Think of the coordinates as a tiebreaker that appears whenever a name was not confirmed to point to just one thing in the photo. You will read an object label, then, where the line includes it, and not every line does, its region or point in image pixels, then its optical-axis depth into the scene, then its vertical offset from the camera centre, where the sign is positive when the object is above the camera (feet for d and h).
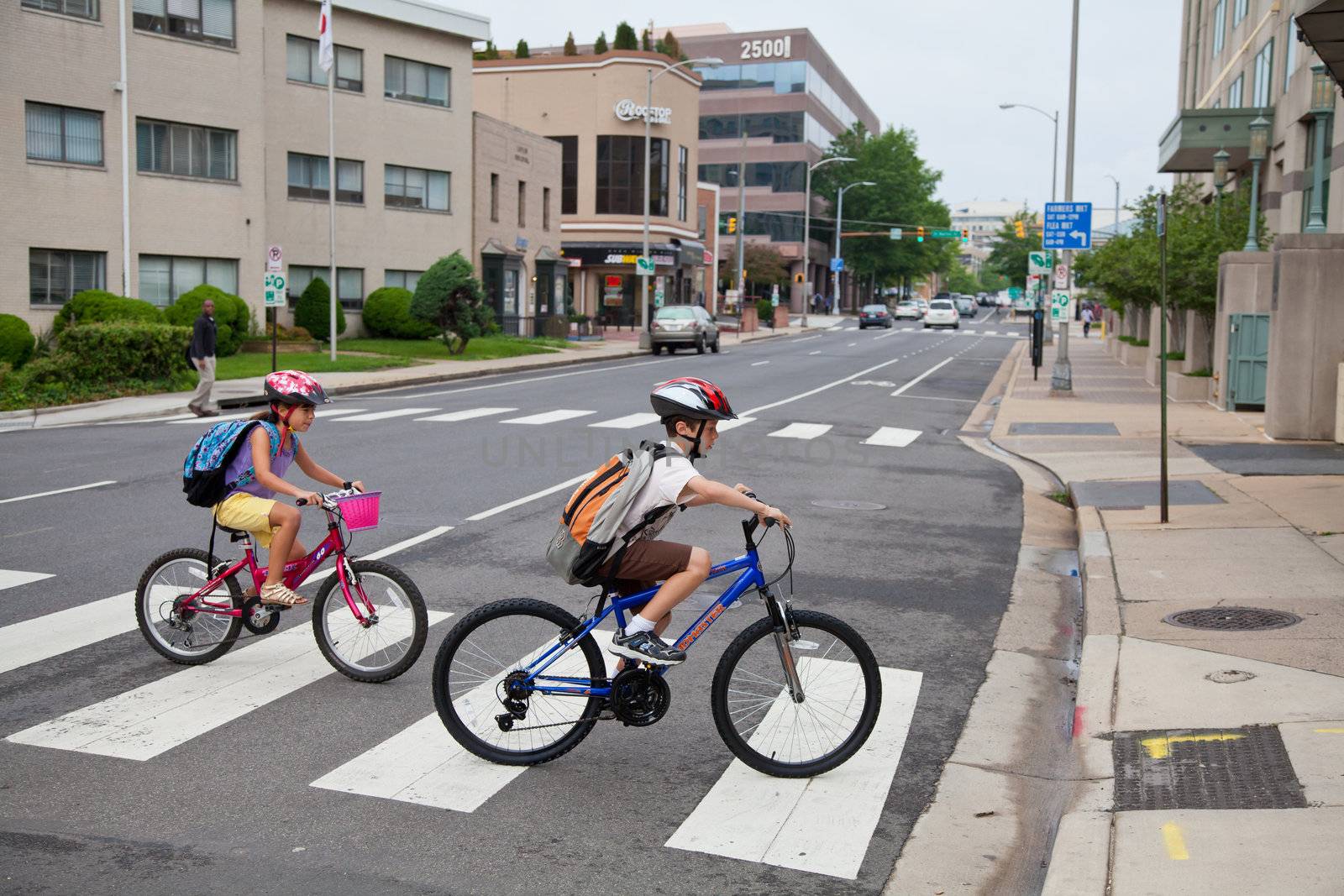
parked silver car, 150.61 -2.78
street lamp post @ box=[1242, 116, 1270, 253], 84.43 +10.72
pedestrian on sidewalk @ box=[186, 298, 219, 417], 75.41 -3.44
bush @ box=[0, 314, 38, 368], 91.61 -3.31
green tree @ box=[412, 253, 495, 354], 123.03 +0.02
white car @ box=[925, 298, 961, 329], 262.88 -1.25
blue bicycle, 18.78 -5.46
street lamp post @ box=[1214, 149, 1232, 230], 95.96 +10.38
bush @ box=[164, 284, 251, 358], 105.70 -1.41
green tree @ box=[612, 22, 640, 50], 222.48 +44.16
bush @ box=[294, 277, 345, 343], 127.75 -1.20
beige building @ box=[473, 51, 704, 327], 219.61 +26.39
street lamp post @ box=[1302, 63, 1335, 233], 67.36 +12.52
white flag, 106.01 +20.43
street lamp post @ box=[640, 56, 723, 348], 156.56 +3.07
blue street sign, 95.40 +6.17
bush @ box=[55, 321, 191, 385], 81.97 -3.67
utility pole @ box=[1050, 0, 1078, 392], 95.30 +8.48
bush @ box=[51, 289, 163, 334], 97.04 -1.11
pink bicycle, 22.86 -5.45
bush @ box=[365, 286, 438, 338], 135.95 -1.62
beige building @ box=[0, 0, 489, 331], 99.14 +13.32
